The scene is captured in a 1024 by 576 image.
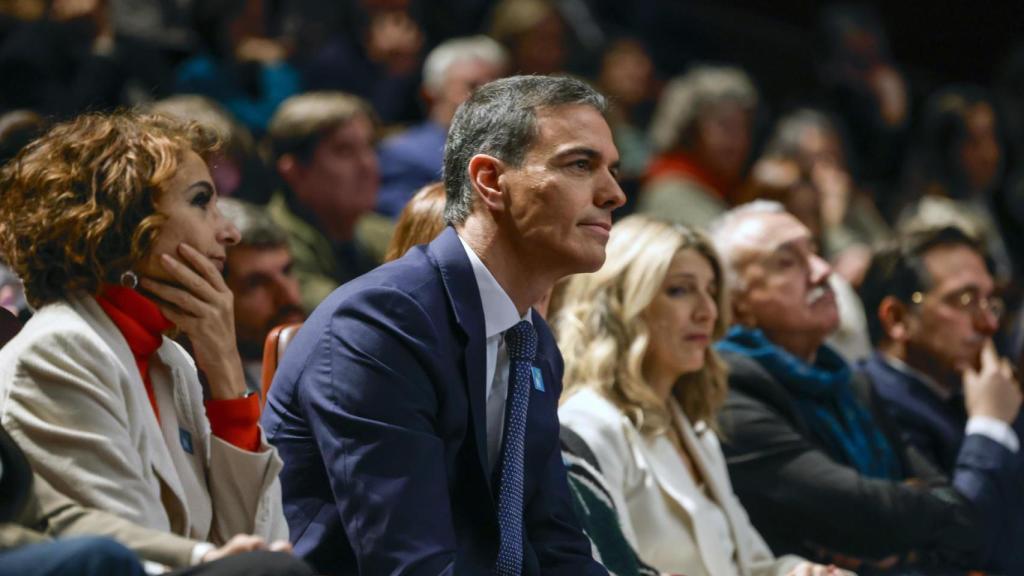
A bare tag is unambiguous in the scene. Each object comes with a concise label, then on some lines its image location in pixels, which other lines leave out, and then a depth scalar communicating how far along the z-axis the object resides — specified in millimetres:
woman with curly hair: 4285
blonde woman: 6680
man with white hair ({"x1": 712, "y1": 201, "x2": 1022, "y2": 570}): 7363
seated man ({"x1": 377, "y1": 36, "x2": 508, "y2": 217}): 11180
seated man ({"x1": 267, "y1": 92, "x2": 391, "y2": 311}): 9742
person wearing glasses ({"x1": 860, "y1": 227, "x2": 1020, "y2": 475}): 8586
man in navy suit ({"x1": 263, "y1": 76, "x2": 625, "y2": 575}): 4770
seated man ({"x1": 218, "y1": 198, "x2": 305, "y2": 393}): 7465
